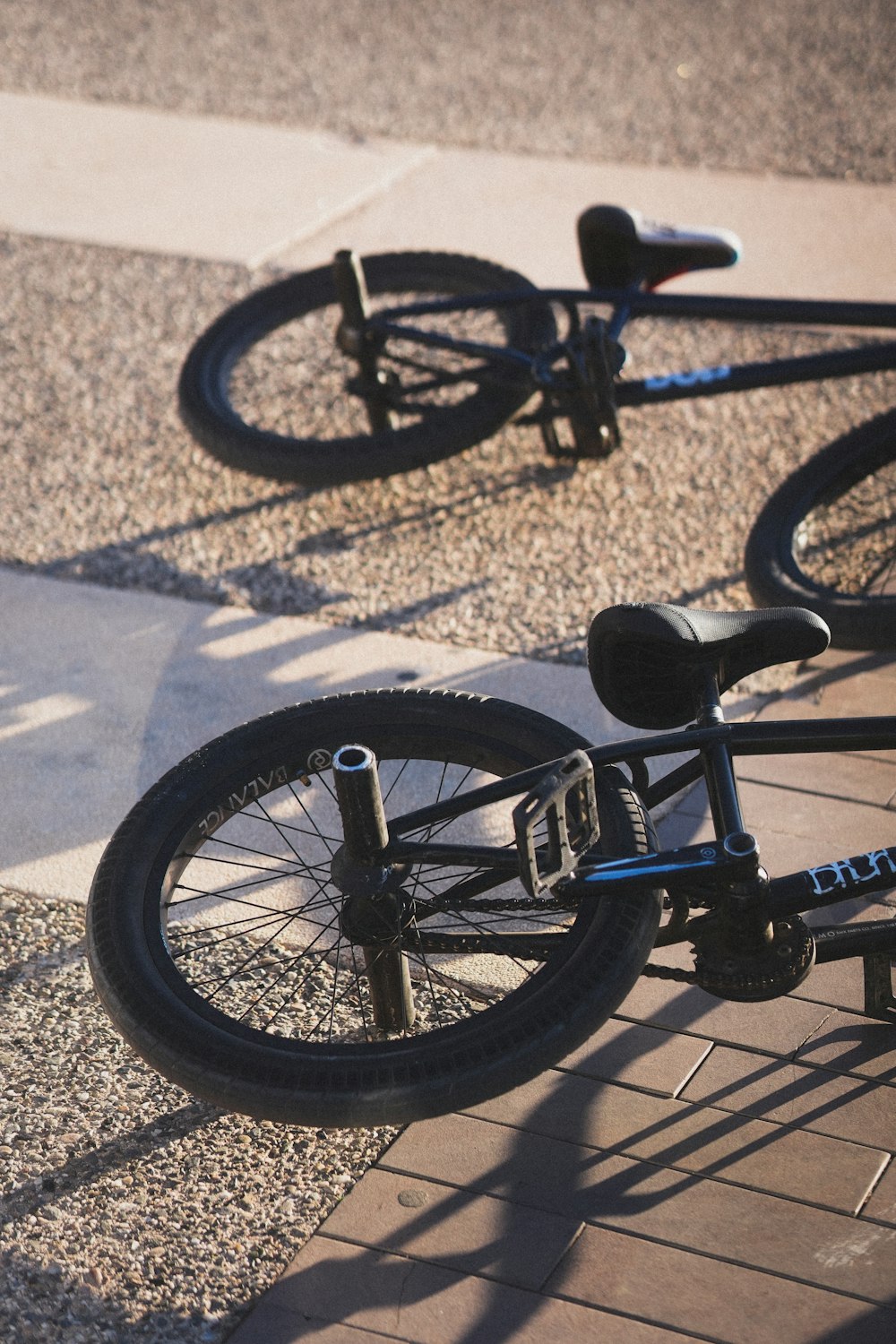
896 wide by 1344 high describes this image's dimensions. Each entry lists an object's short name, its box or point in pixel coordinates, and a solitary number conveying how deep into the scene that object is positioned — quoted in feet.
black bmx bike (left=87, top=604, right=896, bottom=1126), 7.00
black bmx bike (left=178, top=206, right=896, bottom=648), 13.35
